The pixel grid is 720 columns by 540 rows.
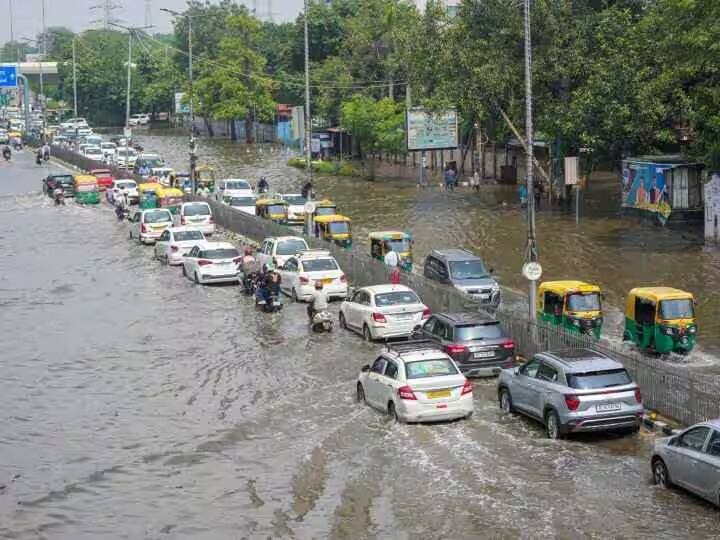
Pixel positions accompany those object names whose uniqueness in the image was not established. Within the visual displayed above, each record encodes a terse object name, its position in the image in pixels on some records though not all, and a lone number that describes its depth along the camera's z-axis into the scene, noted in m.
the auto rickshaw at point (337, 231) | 44.59
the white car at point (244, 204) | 56.31
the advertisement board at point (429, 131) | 69.56
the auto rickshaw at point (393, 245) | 38.97
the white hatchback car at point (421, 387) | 20.92
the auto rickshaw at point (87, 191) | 68.50
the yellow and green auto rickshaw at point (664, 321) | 25.67
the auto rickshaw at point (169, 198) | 58.31
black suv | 24.36
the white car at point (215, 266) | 39.16
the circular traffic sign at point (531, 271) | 26.52
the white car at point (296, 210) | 52.16
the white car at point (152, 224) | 50.19
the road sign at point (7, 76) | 113.56
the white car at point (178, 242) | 43.50
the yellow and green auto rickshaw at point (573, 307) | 27.23
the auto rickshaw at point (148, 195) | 59.92
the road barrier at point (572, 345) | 19.27
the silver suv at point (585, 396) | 19.38
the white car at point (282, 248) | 39.03
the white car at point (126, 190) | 63.69
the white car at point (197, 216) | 50.09
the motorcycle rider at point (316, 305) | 30.91
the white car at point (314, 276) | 34.84
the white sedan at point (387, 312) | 28.81
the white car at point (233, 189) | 62.27
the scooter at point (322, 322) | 30.44
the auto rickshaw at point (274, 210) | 52.00
